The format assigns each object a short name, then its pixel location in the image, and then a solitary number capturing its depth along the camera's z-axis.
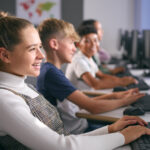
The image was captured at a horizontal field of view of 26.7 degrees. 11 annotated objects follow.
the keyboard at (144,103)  1.81
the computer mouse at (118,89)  2.42
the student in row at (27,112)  1.06
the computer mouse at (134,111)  1.69
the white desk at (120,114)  1.23
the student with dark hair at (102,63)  3.74
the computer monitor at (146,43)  3.28
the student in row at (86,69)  2.62
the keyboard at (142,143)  1.15
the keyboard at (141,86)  2.48
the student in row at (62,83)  1.77
